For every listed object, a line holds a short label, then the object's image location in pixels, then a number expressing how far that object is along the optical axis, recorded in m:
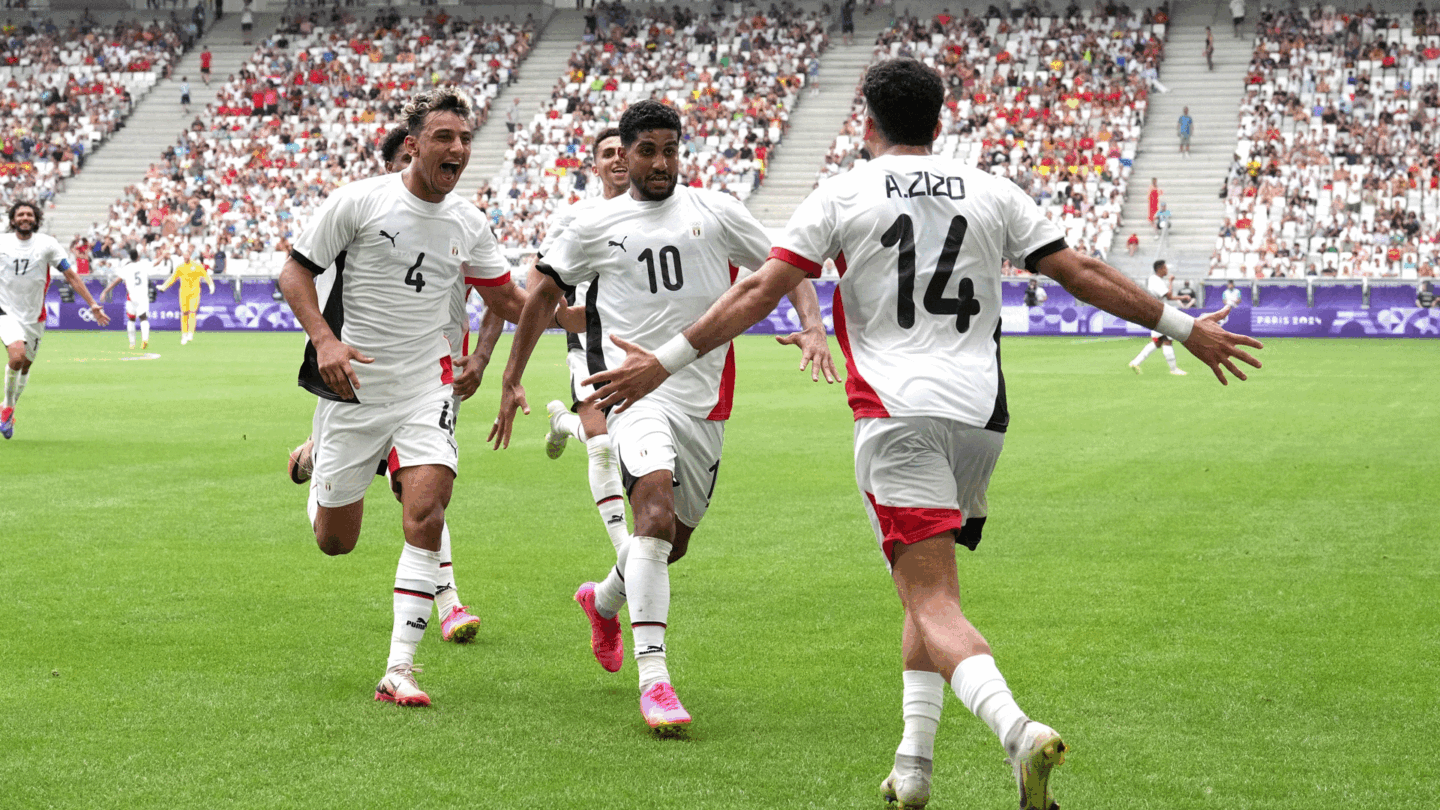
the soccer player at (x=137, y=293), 31.91
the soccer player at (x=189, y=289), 35.50
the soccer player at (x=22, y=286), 14.83
